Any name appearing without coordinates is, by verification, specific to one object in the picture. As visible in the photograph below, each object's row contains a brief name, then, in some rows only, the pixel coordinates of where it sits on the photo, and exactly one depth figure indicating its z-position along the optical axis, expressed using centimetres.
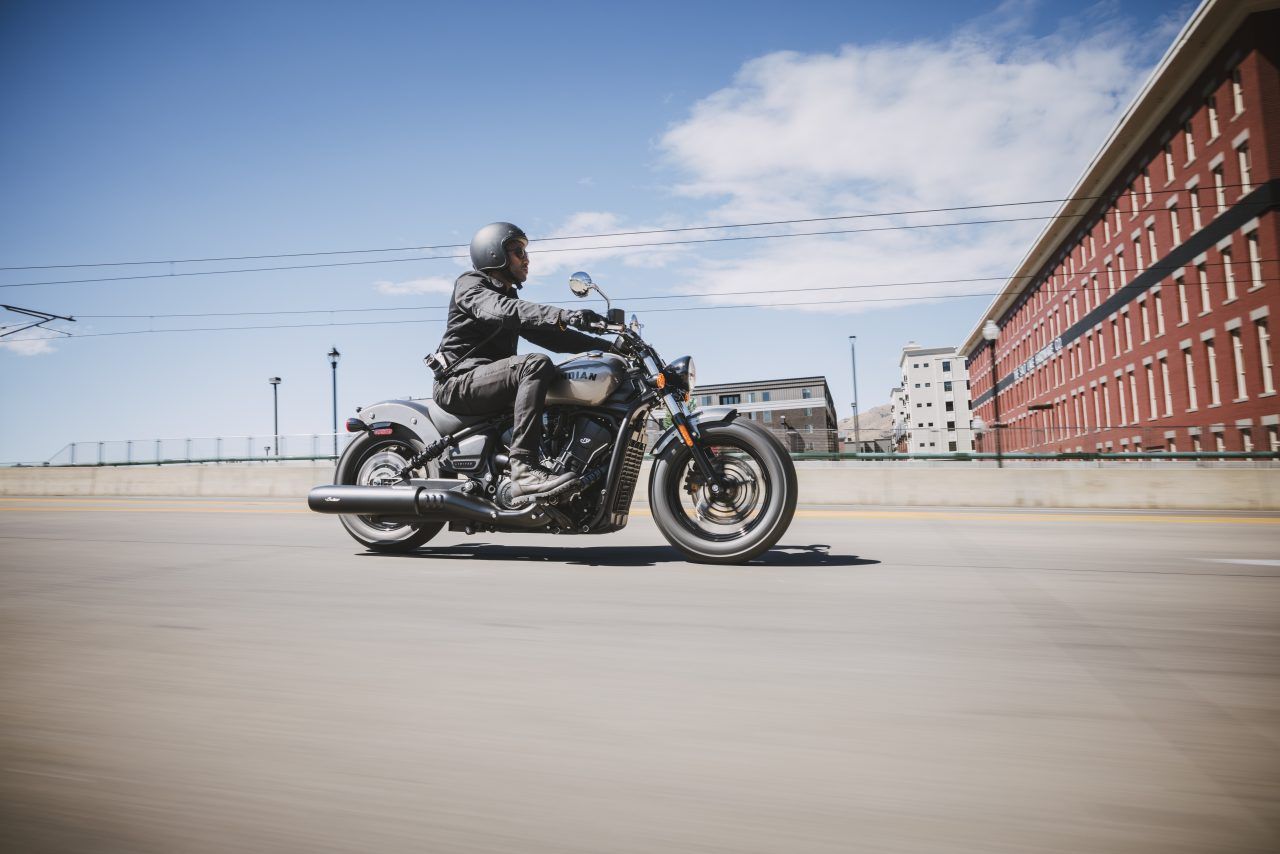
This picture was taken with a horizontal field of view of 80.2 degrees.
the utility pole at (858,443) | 1594
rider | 481
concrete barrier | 1199
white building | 12188
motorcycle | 470
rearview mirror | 470
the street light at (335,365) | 3609
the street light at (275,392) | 4200
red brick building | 2817
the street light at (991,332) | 2633
